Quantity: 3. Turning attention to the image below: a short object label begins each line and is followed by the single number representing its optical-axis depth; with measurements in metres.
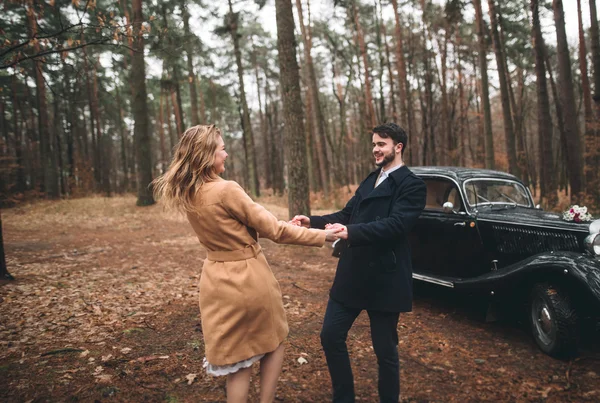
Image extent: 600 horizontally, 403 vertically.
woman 2.23
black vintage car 3.74
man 2.63
